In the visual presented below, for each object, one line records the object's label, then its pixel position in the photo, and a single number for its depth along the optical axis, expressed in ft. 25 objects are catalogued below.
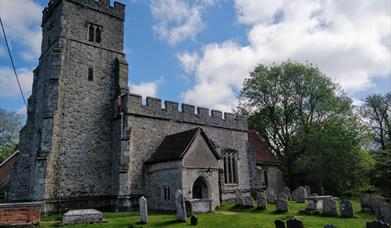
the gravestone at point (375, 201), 50.38
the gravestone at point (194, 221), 41.39
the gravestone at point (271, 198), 66.74
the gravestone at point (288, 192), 79.50
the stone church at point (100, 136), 59.57
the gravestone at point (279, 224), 29.43
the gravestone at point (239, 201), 62.28
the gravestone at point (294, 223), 28.14
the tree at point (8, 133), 123.65
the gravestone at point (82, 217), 41.65
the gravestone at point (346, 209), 46.85
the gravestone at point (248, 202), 60.56
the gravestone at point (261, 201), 56.48
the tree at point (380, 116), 129.59
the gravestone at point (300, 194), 68.78
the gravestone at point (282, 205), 52.49
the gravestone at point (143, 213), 42.39
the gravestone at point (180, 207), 44.32
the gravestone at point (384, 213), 40.65
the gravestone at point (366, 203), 53.62
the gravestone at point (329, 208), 48.29
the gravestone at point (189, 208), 48.01
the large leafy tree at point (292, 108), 105.09
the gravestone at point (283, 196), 54.49
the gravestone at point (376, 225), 25.51
